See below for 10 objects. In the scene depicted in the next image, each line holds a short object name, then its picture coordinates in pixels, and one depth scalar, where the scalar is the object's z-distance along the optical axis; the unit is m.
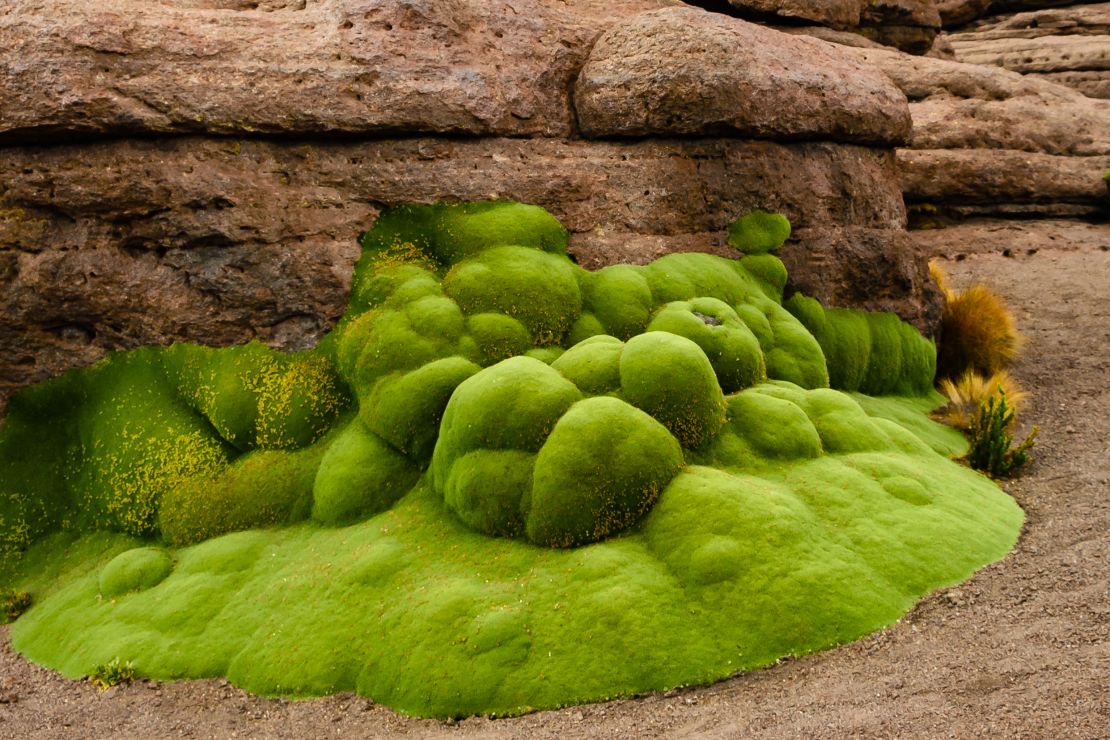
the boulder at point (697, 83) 11.86
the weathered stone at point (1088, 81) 25.11
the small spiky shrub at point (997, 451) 10.80
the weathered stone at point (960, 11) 29.81
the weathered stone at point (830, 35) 19.88
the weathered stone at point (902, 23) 21.94
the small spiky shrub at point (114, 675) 7.83
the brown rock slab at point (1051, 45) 25.69
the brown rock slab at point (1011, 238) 18.89
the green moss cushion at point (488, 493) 7.09
